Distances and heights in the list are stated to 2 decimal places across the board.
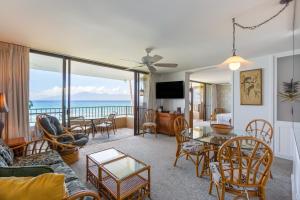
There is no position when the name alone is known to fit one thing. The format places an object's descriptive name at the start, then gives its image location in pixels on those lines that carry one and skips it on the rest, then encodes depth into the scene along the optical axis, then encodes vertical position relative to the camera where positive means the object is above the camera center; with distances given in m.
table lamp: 2.42 -0.08
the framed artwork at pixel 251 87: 3.69 +0.35
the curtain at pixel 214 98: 9.80 +0.21
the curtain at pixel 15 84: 2.92 +0.33
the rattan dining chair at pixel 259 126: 3.40 -0.57
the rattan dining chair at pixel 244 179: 1.44 -0.76
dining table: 2.19 -0.56
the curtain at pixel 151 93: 5.82 +0.30
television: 5.52 +0.41
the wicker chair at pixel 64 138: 2.87 -0.75
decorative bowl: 2.47 -0.43
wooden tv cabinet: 5.32 -0.75
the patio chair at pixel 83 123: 5.17 -0.75
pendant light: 2.06 +0.55
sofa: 1.13 -0.78
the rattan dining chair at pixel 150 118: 5.56 -0.62
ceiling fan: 3.01 +0.79
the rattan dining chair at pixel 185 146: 2.59 -0.79
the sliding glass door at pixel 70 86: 3.76 +0.43
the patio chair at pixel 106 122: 5.40 -0.75
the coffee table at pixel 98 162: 2.03 -0.87
